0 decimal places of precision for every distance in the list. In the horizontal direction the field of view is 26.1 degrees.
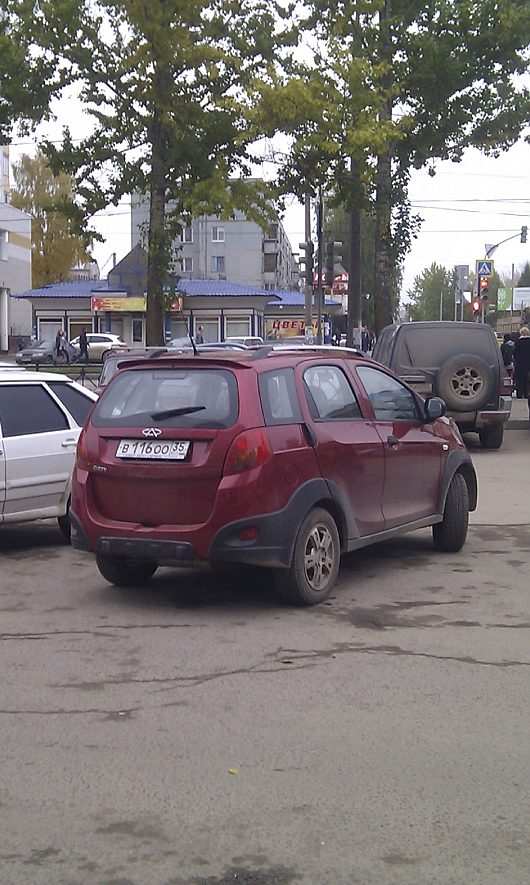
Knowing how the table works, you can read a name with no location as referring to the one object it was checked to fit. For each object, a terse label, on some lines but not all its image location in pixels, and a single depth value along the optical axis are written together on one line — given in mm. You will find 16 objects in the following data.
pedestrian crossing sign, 33750
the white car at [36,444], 9508
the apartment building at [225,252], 86938
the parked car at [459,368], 16594
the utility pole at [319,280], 30184
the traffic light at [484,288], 33125
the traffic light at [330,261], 29016
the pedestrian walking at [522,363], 19703
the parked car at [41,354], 46866
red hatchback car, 7078
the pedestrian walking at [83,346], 47531
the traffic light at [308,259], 35281
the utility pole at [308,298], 41400
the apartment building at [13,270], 69500
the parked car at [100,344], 50438
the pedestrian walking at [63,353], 48125
